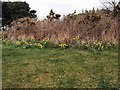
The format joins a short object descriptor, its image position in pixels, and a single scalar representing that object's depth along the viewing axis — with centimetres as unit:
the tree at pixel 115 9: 590
